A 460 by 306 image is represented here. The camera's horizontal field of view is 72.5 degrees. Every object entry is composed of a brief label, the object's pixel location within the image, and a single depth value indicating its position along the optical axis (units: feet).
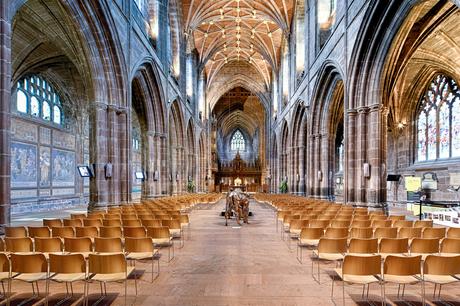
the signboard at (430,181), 60.29
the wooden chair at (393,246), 17.69
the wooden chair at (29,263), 13.78
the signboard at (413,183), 39.55
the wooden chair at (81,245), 17.75
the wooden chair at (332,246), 18.12
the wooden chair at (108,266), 13.96
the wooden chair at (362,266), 13.87
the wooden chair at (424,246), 17.71
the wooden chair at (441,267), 13.70
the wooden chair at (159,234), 22.72
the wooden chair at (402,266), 13.57
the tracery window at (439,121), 61.46
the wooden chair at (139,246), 18.42
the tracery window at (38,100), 58.18
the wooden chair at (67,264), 13.73
